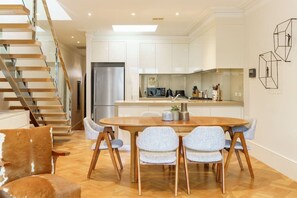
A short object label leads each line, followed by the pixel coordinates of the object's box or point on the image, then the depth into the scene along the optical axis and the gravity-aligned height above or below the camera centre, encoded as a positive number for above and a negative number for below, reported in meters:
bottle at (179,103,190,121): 3.18 -0.32
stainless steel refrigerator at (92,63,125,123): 6.06 +0.10
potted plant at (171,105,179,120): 3.19 -0.28
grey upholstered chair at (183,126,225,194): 2.63 -0.60
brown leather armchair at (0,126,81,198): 1.92 -0.71
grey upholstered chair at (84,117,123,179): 3.08 -0.61
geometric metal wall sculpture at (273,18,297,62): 3.24 +0.77
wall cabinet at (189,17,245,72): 4.62 +1.00
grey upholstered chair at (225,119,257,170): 3.15 -0.54
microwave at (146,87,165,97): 6.67 +0.02
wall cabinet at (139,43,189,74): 6.38 +0.95
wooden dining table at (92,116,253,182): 2.87 -0.39
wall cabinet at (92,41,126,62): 6.20 +1.11
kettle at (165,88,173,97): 6.72 -0.01
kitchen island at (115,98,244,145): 4.51 -0.30
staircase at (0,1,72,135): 3.37 +0.25
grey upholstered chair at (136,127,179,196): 2.60 -0.58
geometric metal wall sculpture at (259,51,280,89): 3.59 +0.36
